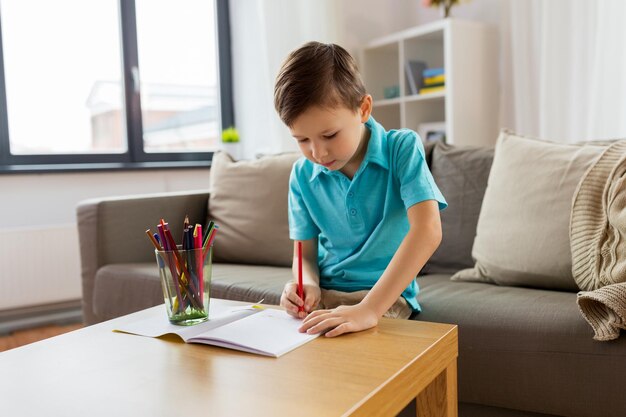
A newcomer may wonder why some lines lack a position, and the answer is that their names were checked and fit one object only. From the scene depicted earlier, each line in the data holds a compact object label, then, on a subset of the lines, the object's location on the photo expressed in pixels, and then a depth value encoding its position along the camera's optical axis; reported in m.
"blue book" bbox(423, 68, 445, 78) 3.39
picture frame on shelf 3.47
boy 1.12
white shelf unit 3.25
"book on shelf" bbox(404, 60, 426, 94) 3.53
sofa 1.23
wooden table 0.75
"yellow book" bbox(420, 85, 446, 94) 3.36
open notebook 0.94
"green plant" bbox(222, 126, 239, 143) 3.37
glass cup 1.04
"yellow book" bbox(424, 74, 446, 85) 3.34
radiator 2.76
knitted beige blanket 1.17
